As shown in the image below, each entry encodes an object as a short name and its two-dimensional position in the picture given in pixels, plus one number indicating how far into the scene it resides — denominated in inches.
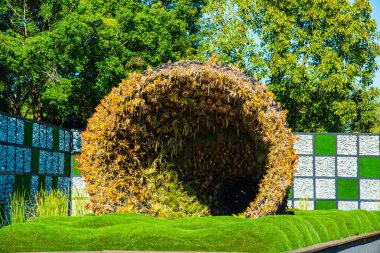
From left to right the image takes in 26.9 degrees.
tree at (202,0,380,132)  1293.1
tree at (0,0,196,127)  983.6
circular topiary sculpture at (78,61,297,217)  372.8
